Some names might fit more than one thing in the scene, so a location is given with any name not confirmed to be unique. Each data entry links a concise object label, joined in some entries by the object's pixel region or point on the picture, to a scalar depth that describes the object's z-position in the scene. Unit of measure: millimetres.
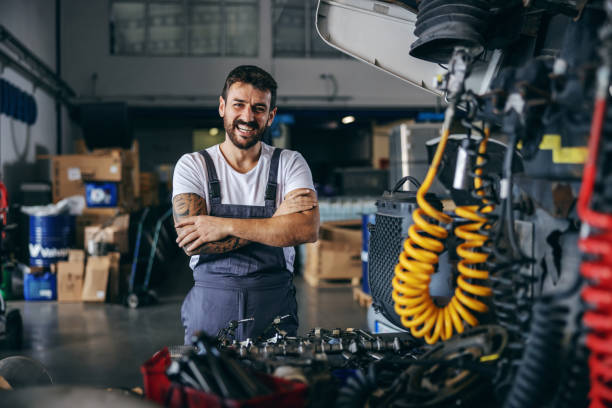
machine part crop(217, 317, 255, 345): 1217
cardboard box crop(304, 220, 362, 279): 5809
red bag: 682
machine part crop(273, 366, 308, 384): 788
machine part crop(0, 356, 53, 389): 1162
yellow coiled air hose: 960
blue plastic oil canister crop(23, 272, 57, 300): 5191
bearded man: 1684
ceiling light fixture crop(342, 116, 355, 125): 10852
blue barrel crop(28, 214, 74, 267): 5324
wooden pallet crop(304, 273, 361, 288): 5848
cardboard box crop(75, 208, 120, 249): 5992
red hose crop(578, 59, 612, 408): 627
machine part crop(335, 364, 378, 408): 769
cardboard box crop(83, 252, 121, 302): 5148
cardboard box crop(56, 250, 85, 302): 5207
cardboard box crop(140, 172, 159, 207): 9375
